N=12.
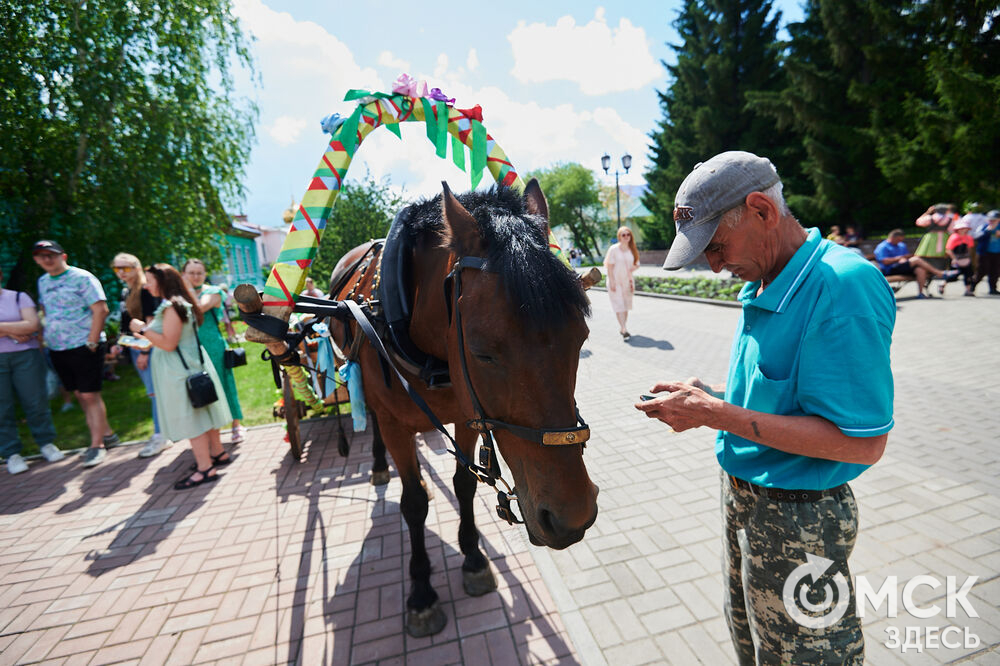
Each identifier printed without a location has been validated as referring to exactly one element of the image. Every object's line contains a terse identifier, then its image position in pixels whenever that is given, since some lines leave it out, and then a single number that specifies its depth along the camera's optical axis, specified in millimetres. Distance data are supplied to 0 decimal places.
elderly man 1204
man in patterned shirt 5141
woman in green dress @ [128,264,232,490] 4191
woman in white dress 9312
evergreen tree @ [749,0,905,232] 18547
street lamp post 19641
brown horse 1545
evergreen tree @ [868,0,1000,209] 13323
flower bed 12939
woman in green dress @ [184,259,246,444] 5023
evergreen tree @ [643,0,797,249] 24594
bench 10812
